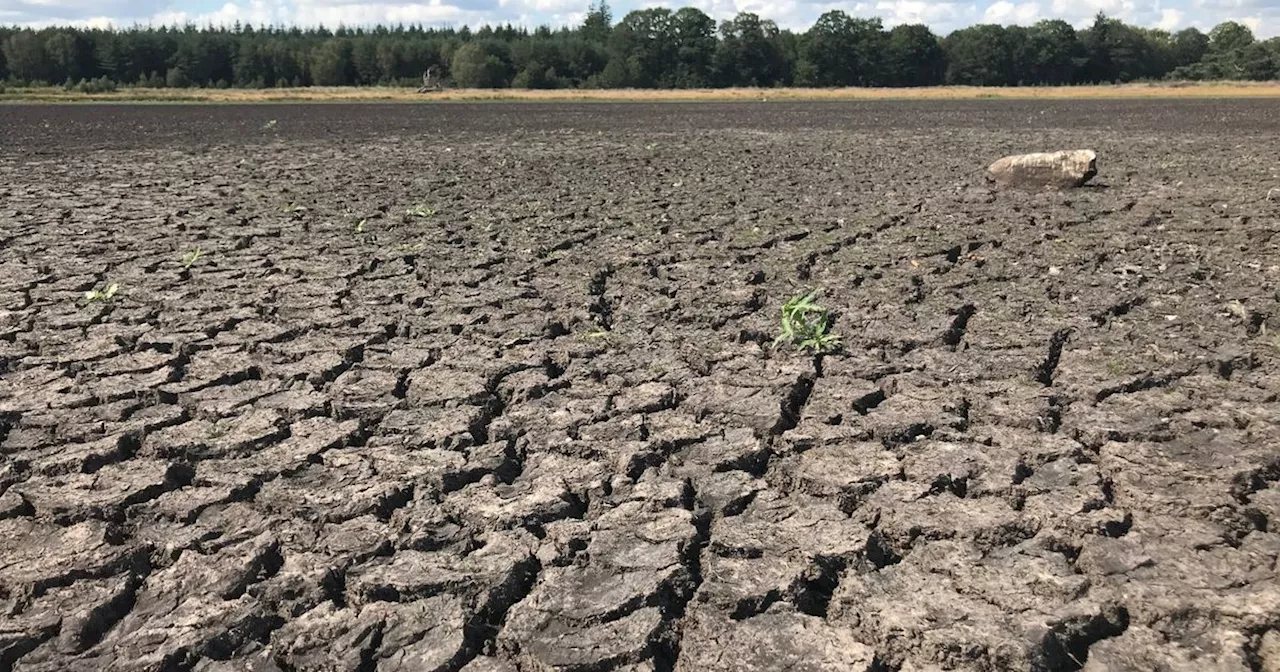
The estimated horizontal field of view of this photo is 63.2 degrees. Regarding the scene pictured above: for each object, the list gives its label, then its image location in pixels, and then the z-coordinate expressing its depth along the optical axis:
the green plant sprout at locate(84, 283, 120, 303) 6.10
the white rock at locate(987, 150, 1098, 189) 10.34
